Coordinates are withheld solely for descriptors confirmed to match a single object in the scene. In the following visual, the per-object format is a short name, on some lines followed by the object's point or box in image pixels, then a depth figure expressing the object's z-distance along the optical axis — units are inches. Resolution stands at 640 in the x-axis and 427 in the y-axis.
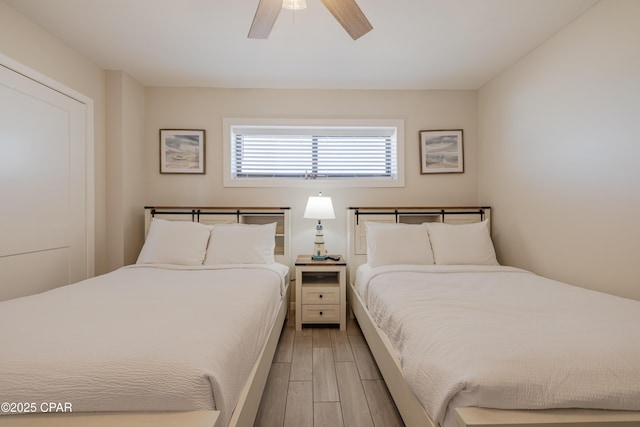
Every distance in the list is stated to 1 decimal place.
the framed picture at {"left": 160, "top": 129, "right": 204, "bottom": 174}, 133.1
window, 138.5
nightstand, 115.3
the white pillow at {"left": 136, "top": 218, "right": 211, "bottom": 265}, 104.1
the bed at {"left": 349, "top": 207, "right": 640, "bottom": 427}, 37.9
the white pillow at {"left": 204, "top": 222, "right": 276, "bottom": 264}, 107.5
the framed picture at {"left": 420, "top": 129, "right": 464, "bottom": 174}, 136.3
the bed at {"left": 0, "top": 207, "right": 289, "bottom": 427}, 36.7
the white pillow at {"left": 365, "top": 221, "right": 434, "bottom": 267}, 109.6
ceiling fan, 64.7
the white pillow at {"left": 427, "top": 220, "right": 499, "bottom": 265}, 108.7
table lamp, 119.2
